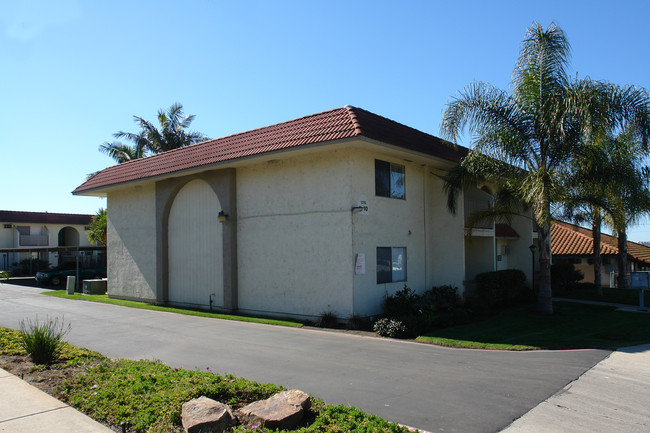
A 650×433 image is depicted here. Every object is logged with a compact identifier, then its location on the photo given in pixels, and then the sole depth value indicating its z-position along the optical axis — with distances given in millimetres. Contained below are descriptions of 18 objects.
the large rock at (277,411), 5070
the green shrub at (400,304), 13312
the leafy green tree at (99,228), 32219
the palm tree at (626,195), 12844
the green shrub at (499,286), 16359
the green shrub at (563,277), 21750
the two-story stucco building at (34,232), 40938
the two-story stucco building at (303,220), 13352
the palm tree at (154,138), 33250
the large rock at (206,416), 4961
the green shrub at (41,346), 8016
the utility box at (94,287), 23578
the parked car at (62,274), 31000
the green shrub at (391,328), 11648
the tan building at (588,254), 27781
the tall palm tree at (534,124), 12812
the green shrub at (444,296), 15836
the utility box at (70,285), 23328
